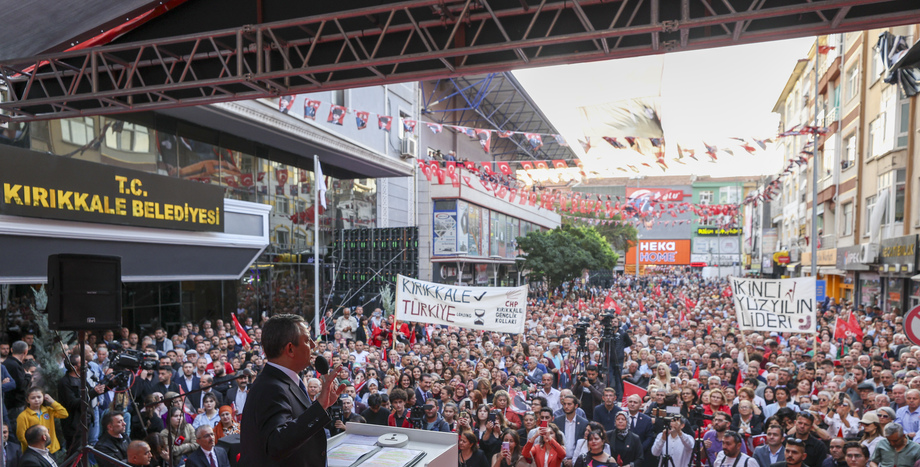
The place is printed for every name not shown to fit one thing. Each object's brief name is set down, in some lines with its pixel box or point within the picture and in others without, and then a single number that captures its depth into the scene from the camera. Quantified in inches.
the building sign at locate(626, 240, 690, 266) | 3225.9
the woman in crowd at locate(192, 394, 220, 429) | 309.9
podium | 118.3
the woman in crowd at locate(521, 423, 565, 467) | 275.1
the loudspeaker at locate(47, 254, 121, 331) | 225.5
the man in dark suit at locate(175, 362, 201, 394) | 369.4
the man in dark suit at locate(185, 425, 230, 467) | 252.1
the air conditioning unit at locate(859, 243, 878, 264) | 823.6
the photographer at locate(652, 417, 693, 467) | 282.7
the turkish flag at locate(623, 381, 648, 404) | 359.3
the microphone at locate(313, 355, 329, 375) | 103.8
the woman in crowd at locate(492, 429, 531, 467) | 276.2
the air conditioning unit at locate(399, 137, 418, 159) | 1006.4
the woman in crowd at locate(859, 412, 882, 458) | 269.6
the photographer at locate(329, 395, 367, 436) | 313.6
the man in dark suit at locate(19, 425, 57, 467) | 231.5
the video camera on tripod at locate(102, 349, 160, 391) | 226.8
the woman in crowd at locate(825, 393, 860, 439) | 298.0
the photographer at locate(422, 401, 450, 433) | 297.3
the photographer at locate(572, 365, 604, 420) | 374.6
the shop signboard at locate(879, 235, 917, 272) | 677.9
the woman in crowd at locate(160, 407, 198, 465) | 278.1
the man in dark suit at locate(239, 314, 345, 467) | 95.7
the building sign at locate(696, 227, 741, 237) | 3041.3
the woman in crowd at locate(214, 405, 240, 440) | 306.8
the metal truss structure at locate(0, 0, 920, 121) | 224.2
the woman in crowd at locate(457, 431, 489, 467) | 274.4
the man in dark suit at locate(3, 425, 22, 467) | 244.3
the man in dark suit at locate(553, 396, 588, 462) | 306.0
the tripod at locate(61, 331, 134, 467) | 207.1
